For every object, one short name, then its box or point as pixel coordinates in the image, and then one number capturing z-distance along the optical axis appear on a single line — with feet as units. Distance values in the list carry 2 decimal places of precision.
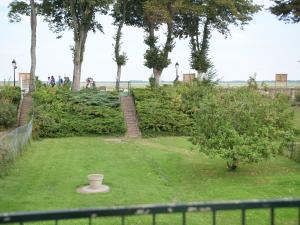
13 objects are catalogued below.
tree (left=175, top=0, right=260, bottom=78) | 143.02
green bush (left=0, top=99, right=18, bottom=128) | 101.24
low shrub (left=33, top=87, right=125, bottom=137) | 98.15
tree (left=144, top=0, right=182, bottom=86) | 137.08
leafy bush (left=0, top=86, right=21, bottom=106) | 112.68
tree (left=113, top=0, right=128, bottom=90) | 149.18
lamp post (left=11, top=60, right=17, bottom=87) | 148.88
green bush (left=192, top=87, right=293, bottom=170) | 53.67
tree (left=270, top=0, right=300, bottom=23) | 122.83
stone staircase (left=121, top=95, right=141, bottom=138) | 101.40
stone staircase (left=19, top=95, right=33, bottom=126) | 105.40
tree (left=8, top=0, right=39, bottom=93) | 130.62
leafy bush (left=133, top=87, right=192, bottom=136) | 101.35
